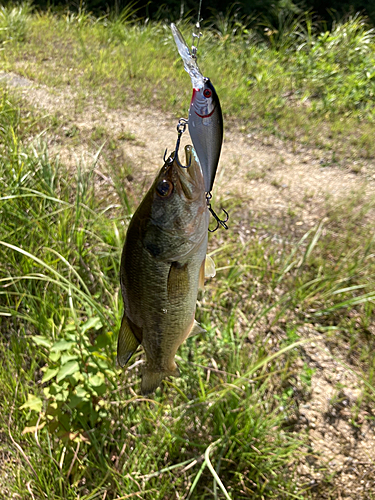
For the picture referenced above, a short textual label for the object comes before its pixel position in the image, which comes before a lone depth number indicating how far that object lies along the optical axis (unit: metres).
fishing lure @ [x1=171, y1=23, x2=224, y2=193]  0.30
